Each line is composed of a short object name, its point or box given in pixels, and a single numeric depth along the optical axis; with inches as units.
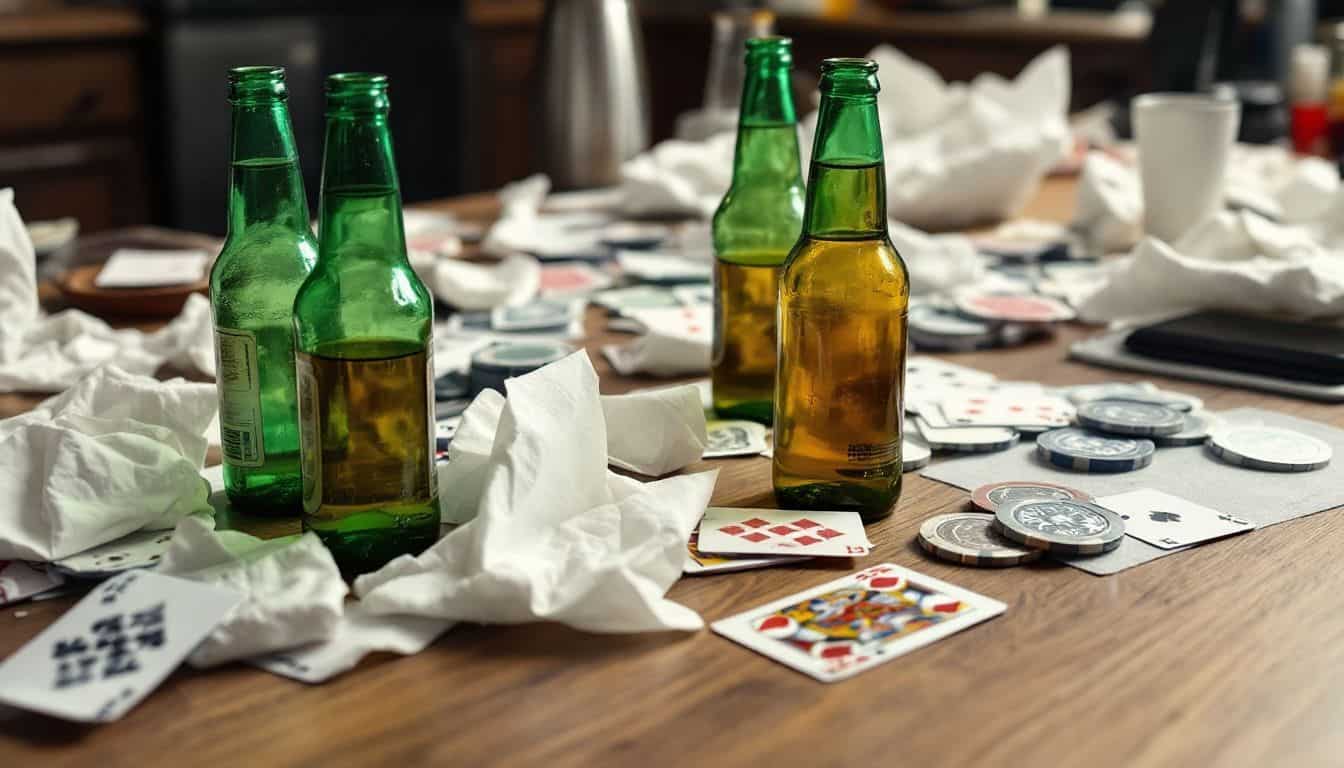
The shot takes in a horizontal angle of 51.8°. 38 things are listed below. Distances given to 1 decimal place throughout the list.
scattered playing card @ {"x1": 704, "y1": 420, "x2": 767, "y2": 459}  38.9
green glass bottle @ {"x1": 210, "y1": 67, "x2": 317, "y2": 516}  32.3
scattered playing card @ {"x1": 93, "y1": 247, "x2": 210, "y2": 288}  55.7
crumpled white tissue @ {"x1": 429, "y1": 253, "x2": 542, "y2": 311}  55.2
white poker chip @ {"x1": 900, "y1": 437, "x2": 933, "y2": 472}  37.5
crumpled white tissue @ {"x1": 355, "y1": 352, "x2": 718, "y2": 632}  28.0
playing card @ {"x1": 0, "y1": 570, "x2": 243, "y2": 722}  24.7
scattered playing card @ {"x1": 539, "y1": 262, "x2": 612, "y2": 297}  58.6
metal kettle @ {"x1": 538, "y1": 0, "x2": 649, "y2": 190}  78.9
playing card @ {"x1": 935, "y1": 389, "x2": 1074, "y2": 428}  40.1
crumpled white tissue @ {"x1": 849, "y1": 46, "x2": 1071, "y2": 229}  68.3
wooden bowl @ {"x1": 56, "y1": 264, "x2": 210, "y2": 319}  54.0
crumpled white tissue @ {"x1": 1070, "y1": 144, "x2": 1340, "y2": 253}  61.1
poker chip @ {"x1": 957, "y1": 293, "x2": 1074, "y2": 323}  51.1
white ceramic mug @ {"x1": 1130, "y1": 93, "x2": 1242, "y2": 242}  61.0
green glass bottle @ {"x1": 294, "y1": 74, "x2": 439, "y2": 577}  29.0
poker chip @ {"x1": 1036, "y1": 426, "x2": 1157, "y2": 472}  37.0
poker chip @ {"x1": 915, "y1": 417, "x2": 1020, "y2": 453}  38.6
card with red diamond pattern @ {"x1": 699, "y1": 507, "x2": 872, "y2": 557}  31.4
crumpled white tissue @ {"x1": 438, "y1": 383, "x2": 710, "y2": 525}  36.6
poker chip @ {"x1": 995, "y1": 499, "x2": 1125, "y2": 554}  31.4
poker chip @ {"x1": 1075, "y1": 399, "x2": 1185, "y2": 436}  39.3
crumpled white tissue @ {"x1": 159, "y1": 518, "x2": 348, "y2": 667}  26.7
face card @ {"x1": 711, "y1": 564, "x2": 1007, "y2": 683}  27.0
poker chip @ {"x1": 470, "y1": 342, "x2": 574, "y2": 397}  41.8
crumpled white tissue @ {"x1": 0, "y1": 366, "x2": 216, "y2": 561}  30.6
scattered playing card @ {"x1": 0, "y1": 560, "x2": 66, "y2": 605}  29.4
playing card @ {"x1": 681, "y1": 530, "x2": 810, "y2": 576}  30.7
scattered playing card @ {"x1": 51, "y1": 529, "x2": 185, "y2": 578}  30.0
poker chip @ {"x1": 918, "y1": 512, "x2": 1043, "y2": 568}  31.2
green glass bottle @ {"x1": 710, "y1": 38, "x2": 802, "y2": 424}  41.9
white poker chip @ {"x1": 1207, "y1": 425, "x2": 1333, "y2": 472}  37.4
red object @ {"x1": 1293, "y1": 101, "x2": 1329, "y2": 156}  89.0
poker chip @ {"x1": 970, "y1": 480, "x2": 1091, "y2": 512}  34.1
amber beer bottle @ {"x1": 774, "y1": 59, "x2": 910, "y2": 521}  32.7
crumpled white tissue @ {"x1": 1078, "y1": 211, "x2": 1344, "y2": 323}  48.6
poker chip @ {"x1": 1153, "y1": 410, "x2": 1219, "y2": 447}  39.1
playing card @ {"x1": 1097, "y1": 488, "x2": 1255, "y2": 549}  32.6
